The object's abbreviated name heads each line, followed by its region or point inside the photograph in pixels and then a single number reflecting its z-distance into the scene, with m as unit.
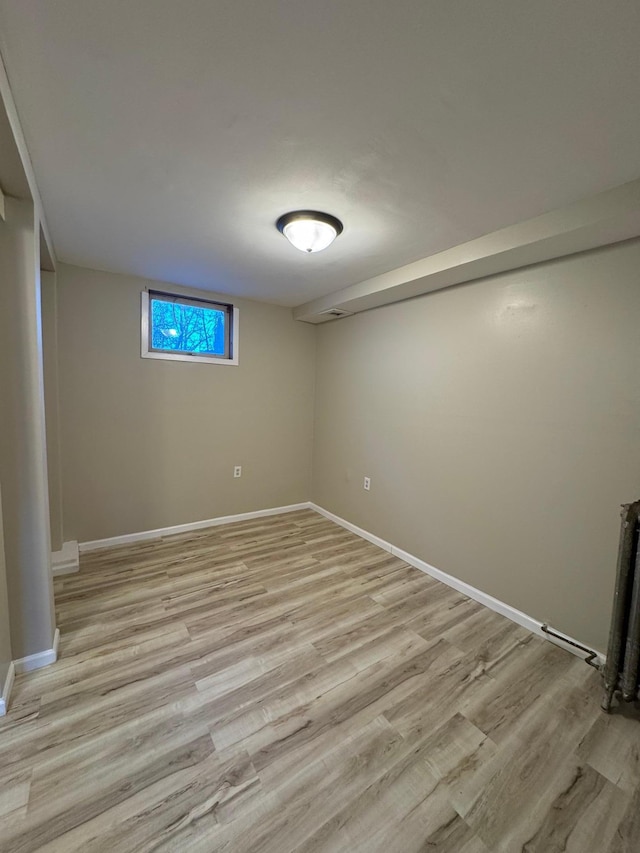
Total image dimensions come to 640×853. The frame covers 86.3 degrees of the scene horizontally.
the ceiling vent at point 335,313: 3.35
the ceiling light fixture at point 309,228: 1.81
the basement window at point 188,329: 3.12
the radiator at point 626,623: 1.51
